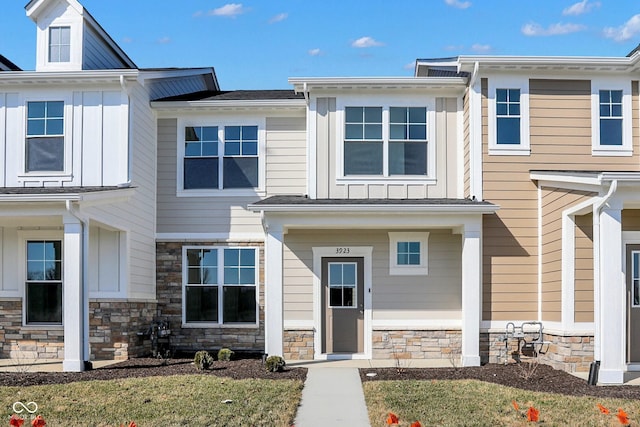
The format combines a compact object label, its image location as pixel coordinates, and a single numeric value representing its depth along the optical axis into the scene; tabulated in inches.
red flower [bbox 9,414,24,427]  229.1
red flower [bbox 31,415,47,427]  230.1
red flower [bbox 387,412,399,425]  246.8
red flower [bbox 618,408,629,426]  239.6
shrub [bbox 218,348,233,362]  534.6
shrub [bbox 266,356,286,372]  467.5
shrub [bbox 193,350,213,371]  473.4
